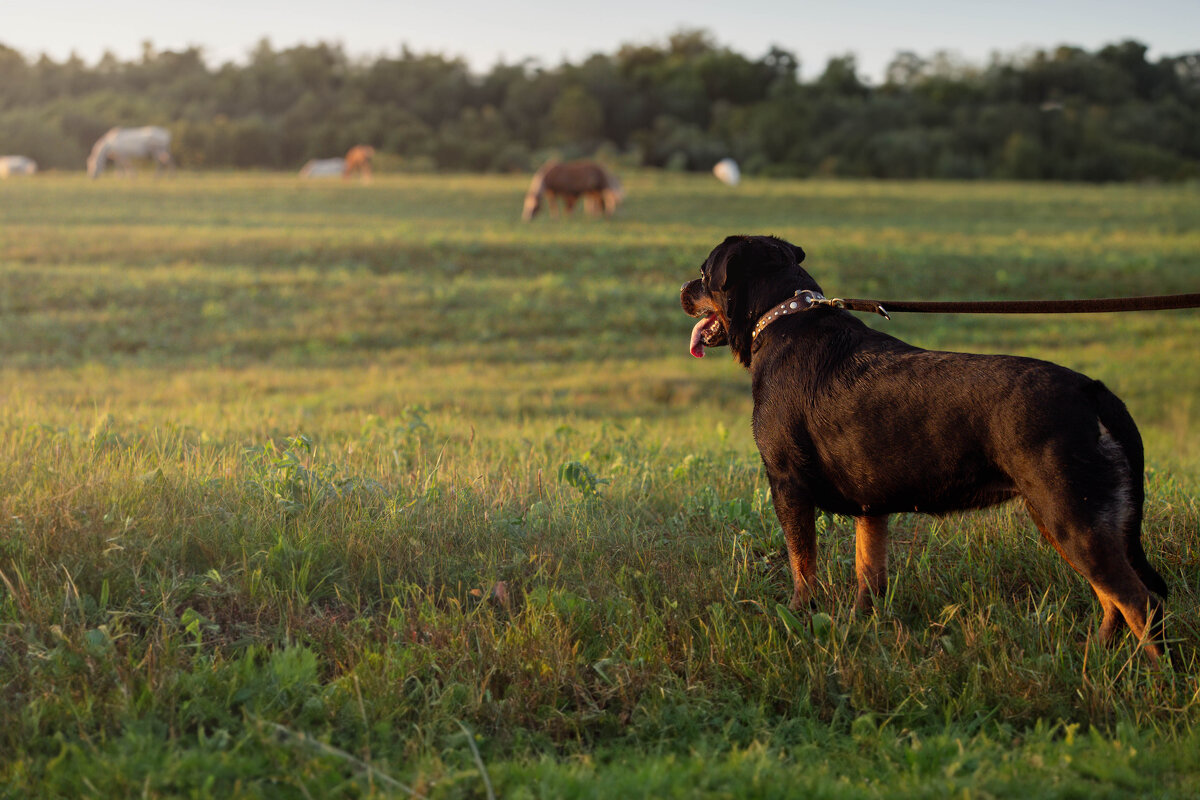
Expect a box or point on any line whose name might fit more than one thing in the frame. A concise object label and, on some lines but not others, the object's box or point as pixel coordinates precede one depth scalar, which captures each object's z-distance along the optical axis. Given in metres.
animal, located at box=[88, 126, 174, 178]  45.16
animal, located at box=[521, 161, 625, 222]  29.27
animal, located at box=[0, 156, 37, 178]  53.41
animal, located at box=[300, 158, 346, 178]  57.44
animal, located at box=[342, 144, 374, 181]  47.62
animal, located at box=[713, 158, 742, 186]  45.30
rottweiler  3.43
